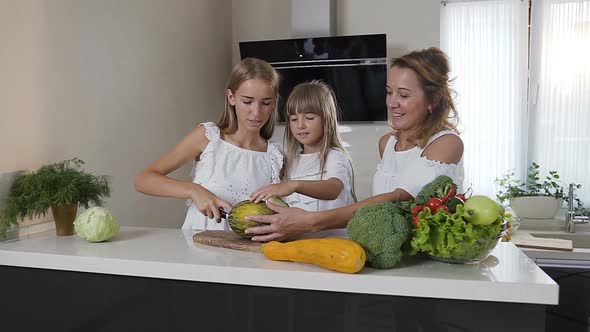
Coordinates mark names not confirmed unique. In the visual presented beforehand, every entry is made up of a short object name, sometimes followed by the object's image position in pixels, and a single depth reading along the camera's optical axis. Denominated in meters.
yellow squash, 1.19
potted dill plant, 1.74
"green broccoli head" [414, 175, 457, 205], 1.31
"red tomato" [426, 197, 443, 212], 1.26
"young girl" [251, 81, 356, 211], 2.03
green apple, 1.20
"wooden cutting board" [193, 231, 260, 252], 1.47
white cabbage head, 1.60
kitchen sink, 3.23
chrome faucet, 3.31
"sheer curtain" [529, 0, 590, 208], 3.49
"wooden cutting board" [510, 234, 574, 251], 2.71
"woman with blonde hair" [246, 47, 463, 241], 1.62
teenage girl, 1.96
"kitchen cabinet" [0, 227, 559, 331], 1.15
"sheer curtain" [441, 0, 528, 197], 3.59
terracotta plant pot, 1.76
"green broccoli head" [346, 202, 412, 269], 1.22
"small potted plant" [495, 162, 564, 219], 3.42
